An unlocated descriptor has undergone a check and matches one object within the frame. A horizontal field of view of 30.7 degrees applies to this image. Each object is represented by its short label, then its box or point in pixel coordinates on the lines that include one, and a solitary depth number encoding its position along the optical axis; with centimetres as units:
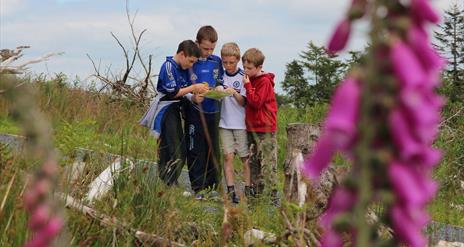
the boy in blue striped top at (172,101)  890
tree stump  823
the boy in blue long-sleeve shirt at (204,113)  918
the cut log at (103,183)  592
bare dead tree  1655
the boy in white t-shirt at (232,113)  936
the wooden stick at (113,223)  480
